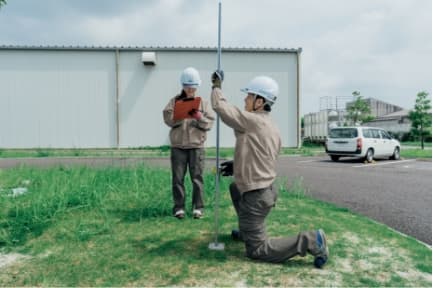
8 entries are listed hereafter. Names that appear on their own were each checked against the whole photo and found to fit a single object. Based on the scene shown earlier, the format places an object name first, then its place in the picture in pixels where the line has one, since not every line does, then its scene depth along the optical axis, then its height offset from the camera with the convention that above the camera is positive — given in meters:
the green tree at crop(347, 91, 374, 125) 35.28 +3.18
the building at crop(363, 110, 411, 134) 54.12 +3.27
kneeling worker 3.24 -0.25
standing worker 4.64 +0.02
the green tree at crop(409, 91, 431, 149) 29.97 +2.40
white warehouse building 20.03 +2.89
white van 15.20 +0.01
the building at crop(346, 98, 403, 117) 70.75 +6.89
